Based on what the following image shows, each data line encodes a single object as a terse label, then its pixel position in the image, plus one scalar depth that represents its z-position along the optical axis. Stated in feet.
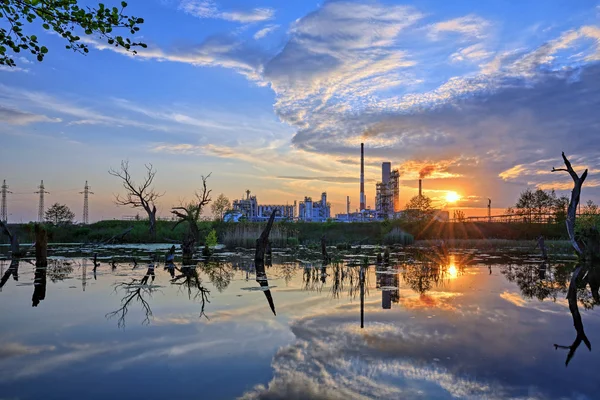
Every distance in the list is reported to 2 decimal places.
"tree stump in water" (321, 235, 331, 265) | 79.91
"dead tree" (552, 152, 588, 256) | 76.07
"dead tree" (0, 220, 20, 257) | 85.87
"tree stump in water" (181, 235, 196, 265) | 87.27
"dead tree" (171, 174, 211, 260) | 86.74
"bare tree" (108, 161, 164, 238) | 133.52
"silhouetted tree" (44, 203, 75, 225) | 213.46
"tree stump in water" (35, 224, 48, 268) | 69.15
